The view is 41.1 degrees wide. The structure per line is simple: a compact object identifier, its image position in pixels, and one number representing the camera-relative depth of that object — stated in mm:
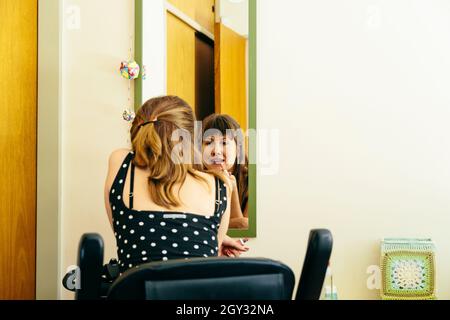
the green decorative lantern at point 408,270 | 2223
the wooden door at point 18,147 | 2398
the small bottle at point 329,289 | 2207
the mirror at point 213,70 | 2420
